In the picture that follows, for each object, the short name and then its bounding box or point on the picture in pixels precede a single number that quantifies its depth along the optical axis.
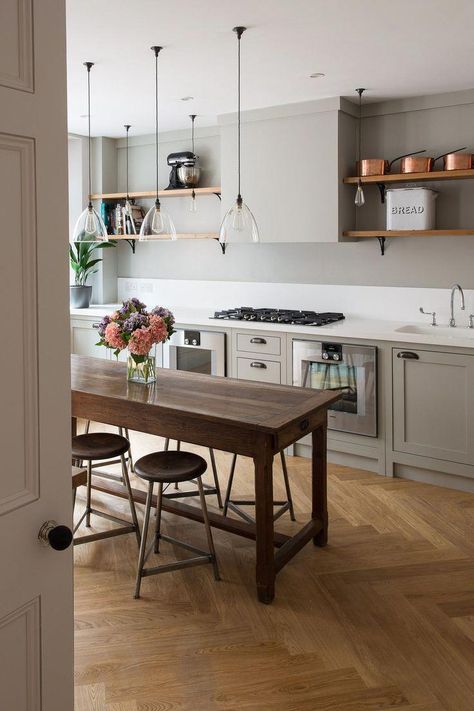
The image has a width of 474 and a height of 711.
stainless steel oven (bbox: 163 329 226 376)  5.08
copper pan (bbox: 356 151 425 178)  4.72
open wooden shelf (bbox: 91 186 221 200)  5.55
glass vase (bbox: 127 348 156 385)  3.50
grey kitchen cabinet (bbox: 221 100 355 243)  4.80
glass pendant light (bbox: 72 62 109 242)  3.89
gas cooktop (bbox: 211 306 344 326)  4.85
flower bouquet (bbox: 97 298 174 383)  3.43
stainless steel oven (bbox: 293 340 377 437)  4.45
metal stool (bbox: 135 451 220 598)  2.95
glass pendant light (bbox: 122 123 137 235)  6.13
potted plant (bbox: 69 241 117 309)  6.14
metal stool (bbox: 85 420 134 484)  4.04
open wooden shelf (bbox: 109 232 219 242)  5.57
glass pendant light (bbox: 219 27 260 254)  3.55
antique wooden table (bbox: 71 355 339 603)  2.83
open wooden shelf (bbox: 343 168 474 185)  4.40
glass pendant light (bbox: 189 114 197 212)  5.67
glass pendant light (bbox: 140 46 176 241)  3.75
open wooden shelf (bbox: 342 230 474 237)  4.43
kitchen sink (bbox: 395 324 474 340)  4.57
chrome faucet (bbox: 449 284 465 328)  4.60
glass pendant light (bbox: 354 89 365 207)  4.62
